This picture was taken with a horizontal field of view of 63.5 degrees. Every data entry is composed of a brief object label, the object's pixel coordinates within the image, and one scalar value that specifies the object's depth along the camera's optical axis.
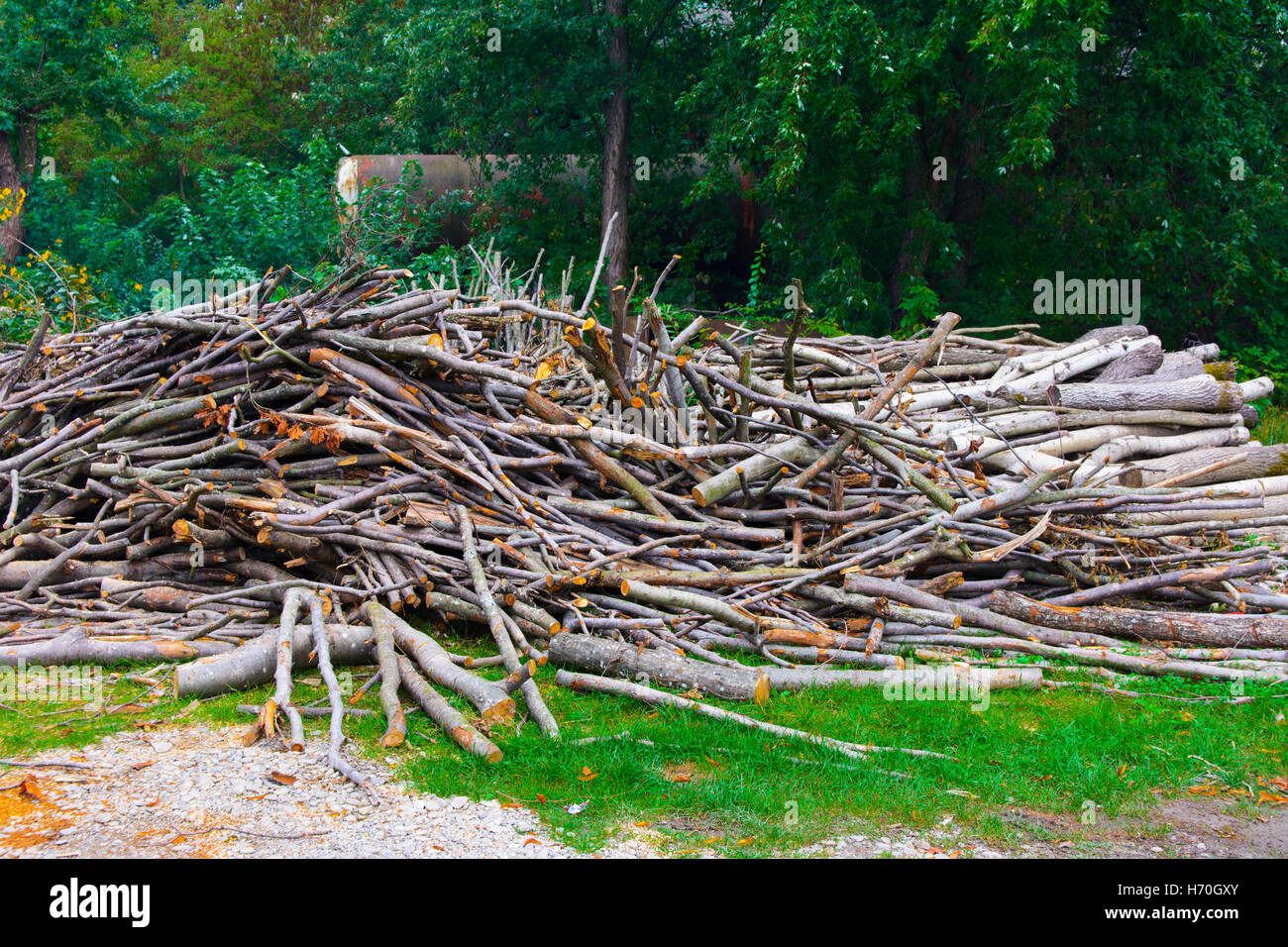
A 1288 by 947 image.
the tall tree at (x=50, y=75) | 18.91
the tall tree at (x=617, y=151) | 17.78
